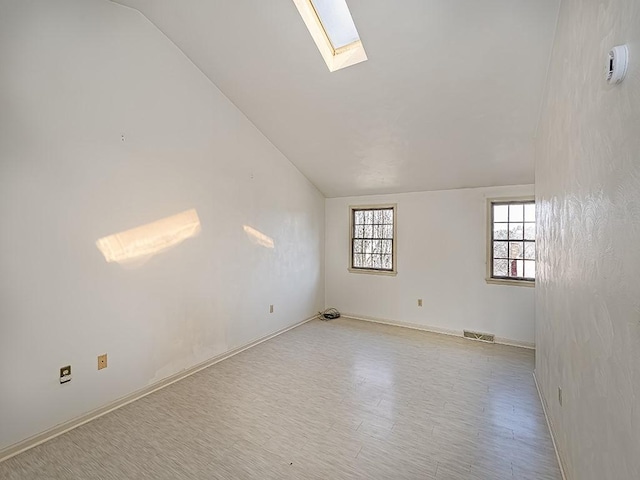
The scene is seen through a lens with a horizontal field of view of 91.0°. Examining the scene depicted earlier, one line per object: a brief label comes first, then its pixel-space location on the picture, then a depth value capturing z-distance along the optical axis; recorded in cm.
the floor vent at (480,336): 426
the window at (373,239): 519
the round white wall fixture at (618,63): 100
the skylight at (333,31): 274
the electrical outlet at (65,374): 230
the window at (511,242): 414
